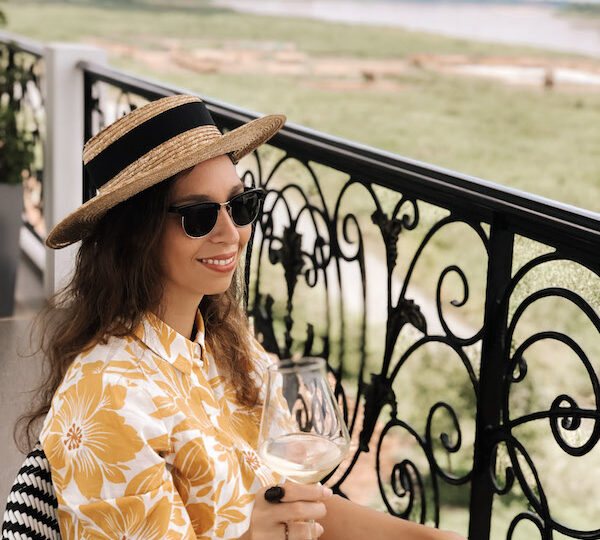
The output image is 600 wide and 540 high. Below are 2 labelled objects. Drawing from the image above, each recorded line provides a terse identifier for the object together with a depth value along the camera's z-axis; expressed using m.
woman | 1.27
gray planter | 4.10
